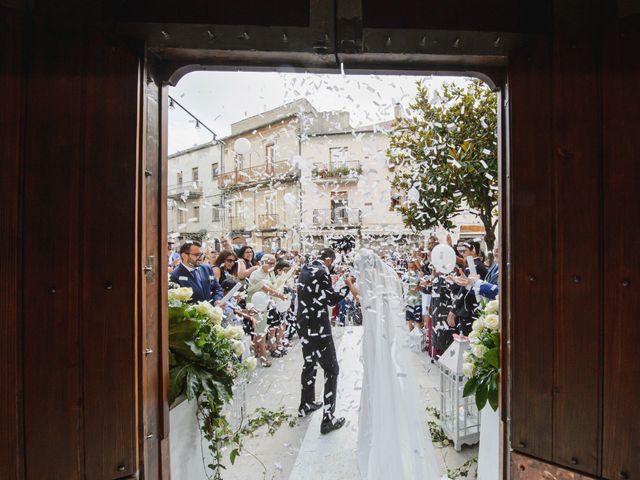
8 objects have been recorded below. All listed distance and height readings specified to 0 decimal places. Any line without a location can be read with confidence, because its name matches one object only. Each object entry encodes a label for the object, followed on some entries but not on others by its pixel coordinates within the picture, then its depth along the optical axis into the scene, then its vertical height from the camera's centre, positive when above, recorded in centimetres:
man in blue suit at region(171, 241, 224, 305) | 393 -39
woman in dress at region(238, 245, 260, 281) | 497 -33
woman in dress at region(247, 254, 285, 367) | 455 -61
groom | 365 -87
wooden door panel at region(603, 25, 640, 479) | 124 -6
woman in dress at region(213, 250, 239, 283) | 496 -35
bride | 261 -123
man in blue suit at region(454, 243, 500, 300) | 340 -45
